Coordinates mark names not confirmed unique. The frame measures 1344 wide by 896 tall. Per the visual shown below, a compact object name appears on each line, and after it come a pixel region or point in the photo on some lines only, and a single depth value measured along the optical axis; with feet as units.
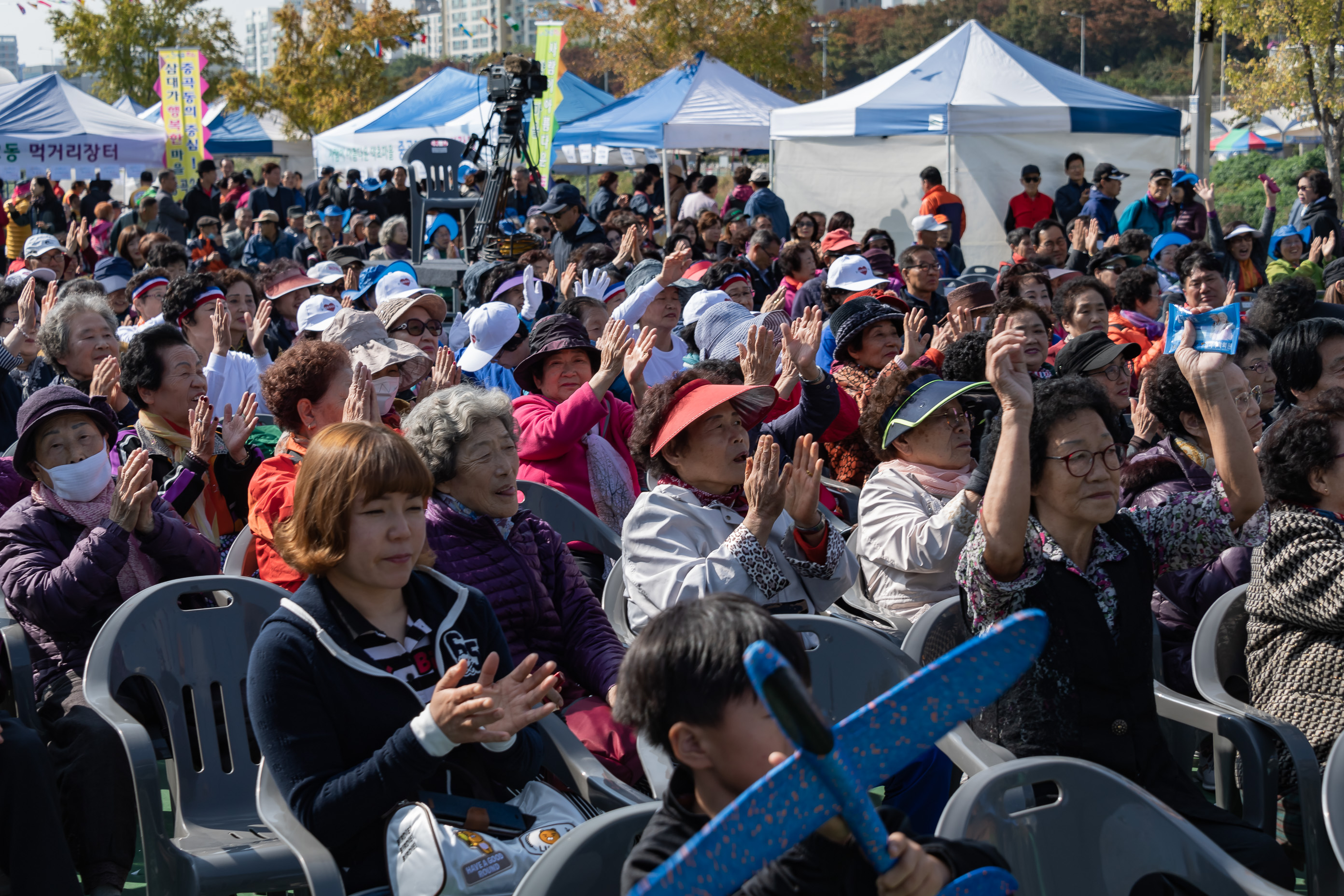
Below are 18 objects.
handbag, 6.75
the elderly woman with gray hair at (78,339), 16.70
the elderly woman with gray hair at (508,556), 9.87
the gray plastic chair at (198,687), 9.04
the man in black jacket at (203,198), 53.93
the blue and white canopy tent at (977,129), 47.93
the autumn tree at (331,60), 130.82
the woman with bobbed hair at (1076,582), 8.10
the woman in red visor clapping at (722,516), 9.87
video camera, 35.63
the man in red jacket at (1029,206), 43.78
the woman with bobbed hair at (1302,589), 9.12
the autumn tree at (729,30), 103.71
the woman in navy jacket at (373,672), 6.84
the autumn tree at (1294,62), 56.13
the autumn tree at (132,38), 143.02
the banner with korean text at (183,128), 65.16
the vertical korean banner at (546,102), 50.11
